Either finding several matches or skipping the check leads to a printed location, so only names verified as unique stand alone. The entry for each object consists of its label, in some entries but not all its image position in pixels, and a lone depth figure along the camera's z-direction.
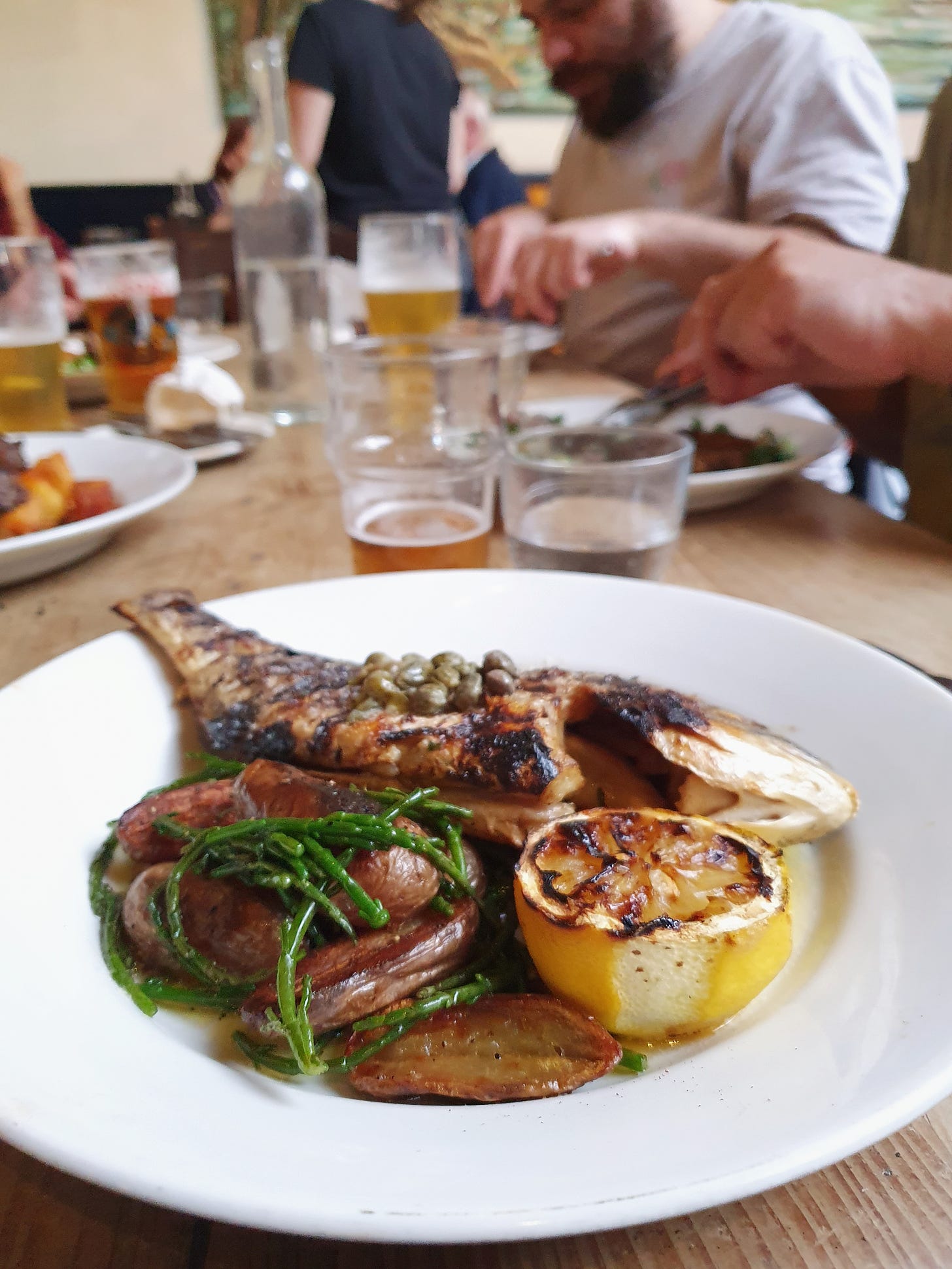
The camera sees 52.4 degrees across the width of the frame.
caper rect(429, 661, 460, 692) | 0.30
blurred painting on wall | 1.62
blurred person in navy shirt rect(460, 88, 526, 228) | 1.91
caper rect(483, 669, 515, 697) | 0.30
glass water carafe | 0.78
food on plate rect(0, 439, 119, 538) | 0.48
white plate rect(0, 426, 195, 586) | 0.44
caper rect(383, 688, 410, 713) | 0.30
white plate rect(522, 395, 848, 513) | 0.51
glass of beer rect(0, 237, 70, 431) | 0.63
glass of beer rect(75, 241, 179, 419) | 0.72
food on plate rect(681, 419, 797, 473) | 0.56
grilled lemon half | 0.21
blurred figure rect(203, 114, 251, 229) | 2.07
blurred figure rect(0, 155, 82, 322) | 1.59
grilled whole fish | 0.27
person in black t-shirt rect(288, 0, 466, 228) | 1.42
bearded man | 0.79
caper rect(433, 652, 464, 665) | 0.31
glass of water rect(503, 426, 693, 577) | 0.41
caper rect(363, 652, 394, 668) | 0.32
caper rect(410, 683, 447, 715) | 0.30
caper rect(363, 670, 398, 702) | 0.30
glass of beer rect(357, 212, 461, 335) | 0.73
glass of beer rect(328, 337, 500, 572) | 0.44
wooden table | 0.17
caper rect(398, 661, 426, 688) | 0.31
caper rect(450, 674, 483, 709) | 0.30
